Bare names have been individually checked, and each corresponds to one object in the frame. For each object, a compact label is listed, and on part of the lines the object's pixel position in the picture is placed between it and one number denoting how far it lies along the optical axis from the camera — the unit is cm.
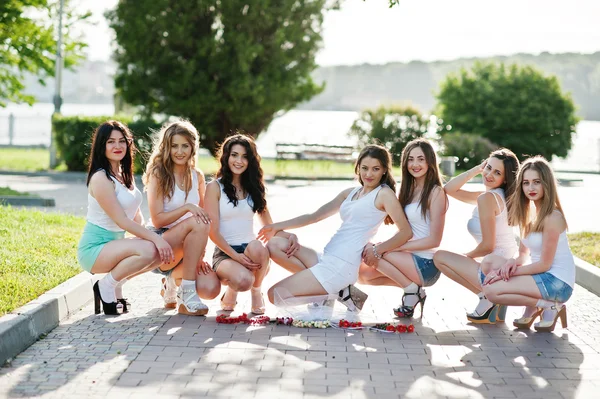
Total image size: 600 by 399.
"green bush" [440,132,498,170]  3031
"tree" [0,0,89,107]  1745
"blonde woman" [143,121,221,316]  711
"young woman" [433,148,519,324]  696
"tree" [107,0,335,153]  2577
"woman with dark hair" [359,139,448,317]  714
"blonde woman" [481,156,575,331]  651
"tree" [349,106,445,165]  3078
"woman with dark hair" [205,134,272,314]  716
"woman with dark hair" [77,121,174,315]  691
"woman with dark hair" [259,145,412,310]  710
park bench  2781
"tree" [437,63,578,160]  3331
